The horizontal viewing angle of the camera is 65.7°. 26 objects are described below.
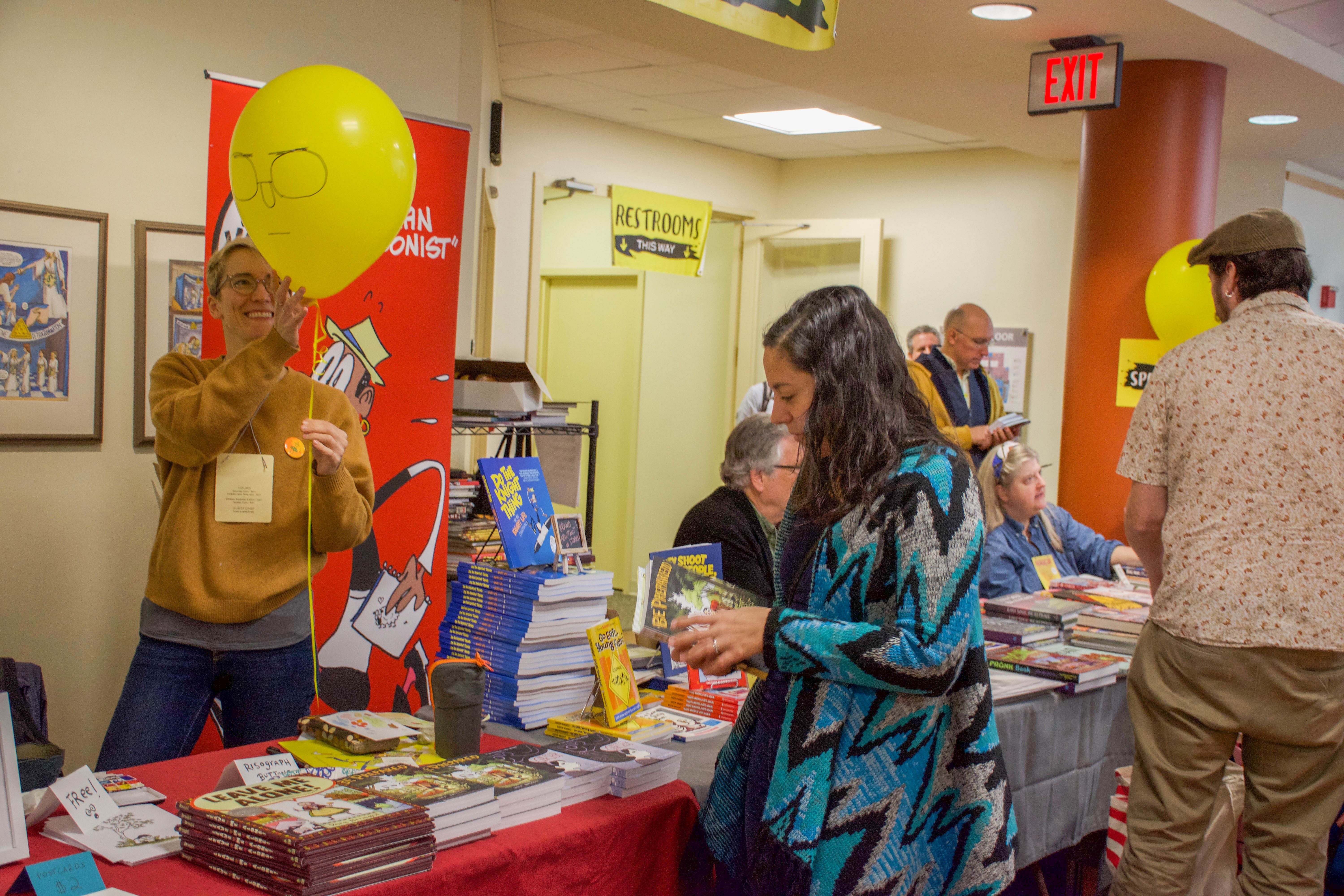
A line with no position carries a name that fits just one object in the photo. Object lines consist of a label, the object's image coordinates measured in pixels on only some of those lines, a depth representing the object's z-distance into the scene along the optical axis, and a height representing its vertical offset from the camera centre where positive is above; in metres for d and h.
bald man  4.18 +0.02
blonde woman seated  3.58 -0.55
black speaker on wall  5.08 +1.15
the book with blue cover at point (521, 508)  2.13 -0.31
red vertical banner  2.86 -0.20
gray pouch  1.66 -0.55
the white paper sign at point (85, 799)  1.42 -0.64
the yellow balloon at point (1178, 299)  3.93 +0.39
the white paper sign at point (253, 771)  1.55 -0.64
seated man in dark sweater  2.80 -0.36
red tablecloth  1.33 -0.69
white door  7.10 +0.77
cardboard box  3.16 -0.10
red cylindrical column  4.24 +0.74
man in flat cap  2.03 -0.35
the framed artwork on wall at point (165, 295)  3.05 +0.14
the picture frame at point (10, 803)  1.33 -0.61
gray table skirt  2.32 -0.88
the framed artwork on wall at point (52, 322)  2.85 +0.04
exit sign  3.86 +1.18
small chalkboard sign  2.23 -0.37
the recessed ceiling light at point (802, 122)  6.16 +1.54
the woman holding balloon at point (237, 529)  1.91 -0.35
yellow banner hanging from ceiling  2.25 +0.80
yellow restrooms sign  6.19 +0.84
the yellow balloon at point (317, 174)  1.85 +0.32
